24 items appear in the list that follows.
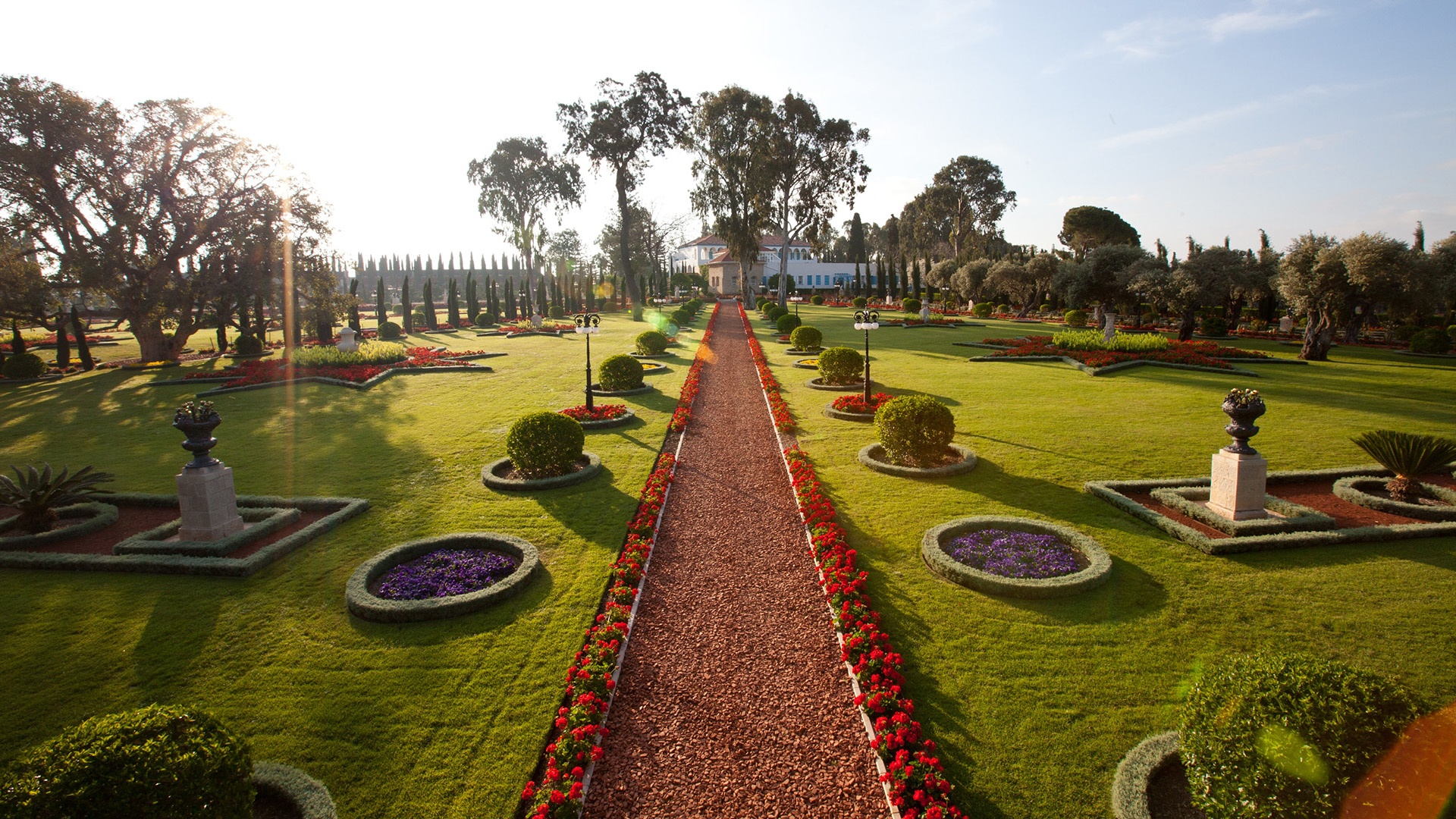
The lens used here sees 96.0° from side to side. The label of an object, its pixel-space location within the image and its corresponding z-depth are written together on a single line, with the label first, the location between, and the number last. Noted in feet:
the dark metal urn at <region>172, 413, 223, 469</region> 26.40
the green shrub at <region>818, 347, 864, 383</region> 60.80
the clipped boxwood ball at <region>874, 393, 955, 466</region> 35.09
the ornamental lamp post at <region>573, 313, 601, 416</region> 47.53
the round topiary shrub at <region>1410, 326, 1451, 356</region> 80.53
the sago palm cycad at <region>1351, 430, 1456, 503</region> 28.78
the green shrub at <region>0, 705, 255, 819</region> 9.83
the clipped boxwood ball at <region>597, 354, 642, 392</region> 59.11
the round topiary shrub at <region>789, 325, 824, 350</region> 90.07
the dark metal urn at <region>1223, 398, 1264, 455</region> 26.43
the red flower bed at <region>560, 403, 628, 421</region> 48.60
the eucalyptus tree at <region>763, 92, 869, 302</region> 164.14
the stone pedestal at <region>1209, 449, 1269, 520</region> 26.99
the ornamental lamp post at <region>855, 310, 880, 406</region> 48.70
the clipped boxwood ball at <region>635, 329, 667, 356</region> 87.76
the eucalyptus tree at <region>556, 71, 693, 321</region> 169.27
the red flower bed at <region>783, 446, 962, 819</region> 13.89
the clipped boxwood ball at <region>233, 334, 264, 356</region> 100.17
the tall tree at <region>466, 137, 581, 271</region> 206.49
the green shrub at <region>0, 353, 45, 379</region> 79.71
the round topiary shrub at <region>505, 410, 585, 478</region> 34.35
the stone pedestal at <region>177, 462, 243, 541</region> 26.66
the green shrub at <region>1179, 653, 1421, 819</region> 10.59
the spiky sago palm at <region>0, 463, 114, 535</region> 28.60
